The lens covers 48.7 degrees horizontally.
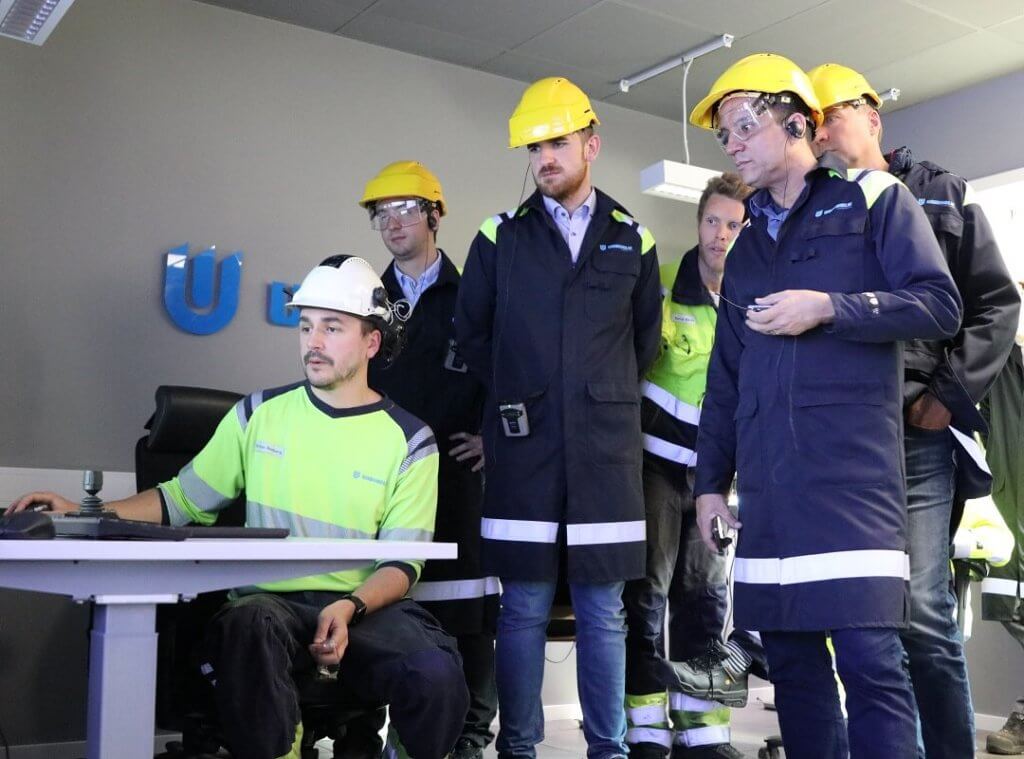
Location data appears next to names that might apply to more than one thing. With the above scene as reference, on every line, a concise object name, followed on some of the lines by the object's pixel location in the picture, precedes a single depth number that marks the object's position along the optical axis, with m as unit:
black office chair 2.18
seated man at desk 1.97
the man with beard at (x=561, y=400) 2.80
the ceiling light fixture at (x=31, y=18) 3.07
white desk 1.49
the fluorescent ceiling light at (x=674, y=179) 4.38
